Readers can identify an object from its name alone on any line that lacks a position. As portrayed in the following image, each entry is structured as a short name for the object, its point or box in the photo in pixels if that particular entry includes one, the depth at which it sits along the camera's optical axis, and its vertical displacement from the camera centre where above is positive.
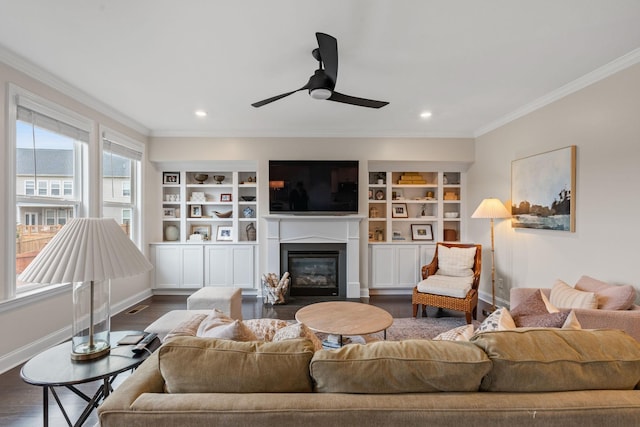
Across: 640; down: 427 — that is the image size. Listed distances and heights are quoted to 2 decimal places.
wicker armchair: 3.41 -1.06
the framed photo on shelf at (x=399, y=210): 5.05 -0.02
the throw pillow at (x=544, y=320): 1.51 -0.58
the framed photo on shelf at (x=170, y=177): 4.92 +0.51
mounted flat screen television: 4.53 +0.35
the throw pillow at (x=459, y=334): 1.48 -0.65
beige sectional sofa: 0.94 -0.60
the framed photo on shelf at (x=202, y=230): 5.06 -0.36
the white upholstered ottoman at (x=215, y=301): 2.93 -0.91
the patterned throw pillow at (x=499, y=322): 1.53 -0.59
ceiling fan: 1.84 +0.96
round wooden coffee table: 2.28 -0.91
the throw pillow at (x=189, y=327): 1.55 -0.66
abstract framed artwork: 2.95 +0.21
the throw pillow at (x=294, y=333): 1.40 -0.59
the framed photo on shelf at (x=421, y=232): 5.05 -0.39
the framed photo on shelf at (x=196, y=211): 5.00 -0.04
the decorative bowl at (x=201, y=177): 4.93 +0.52
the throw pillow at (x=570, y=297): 2.22 -0.69
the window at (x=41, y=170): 2.57 +0.37
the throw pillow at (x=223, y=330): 1.36 -0.59
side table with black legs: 1.28 -0.73
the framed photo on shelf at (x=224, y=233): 4.98 -0.41
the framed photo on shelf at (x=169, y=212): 5.00 -0.06
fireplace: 4.61 -0.92
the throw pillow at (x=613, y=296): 2.14 -0.64
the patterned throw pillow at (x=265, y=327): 1.92 -0.81
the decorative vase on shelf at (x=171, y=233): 4.90 -0.40
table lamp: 1.25 -0.26
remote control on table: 1.52 -0.73
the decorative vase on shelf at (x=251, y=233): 4.93 -0.40
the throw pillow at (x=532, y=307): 1.74 -0.58
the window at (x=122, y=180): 3.77 +0.38
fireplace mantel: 4.57 -0.39
